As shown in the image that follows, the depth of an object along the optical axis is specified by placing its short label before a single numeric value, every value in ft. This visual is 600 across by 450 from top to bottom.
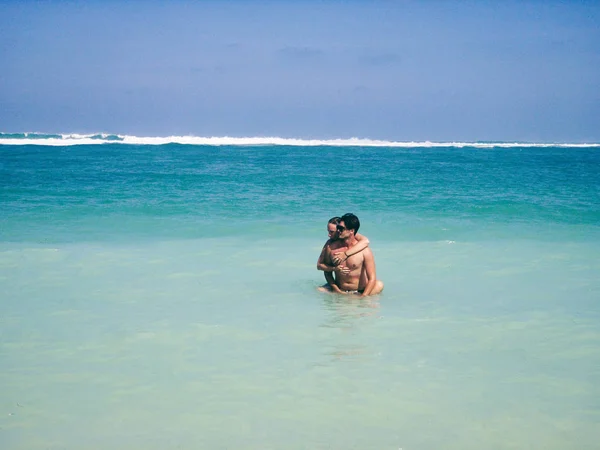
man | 21.25
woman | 21.17
